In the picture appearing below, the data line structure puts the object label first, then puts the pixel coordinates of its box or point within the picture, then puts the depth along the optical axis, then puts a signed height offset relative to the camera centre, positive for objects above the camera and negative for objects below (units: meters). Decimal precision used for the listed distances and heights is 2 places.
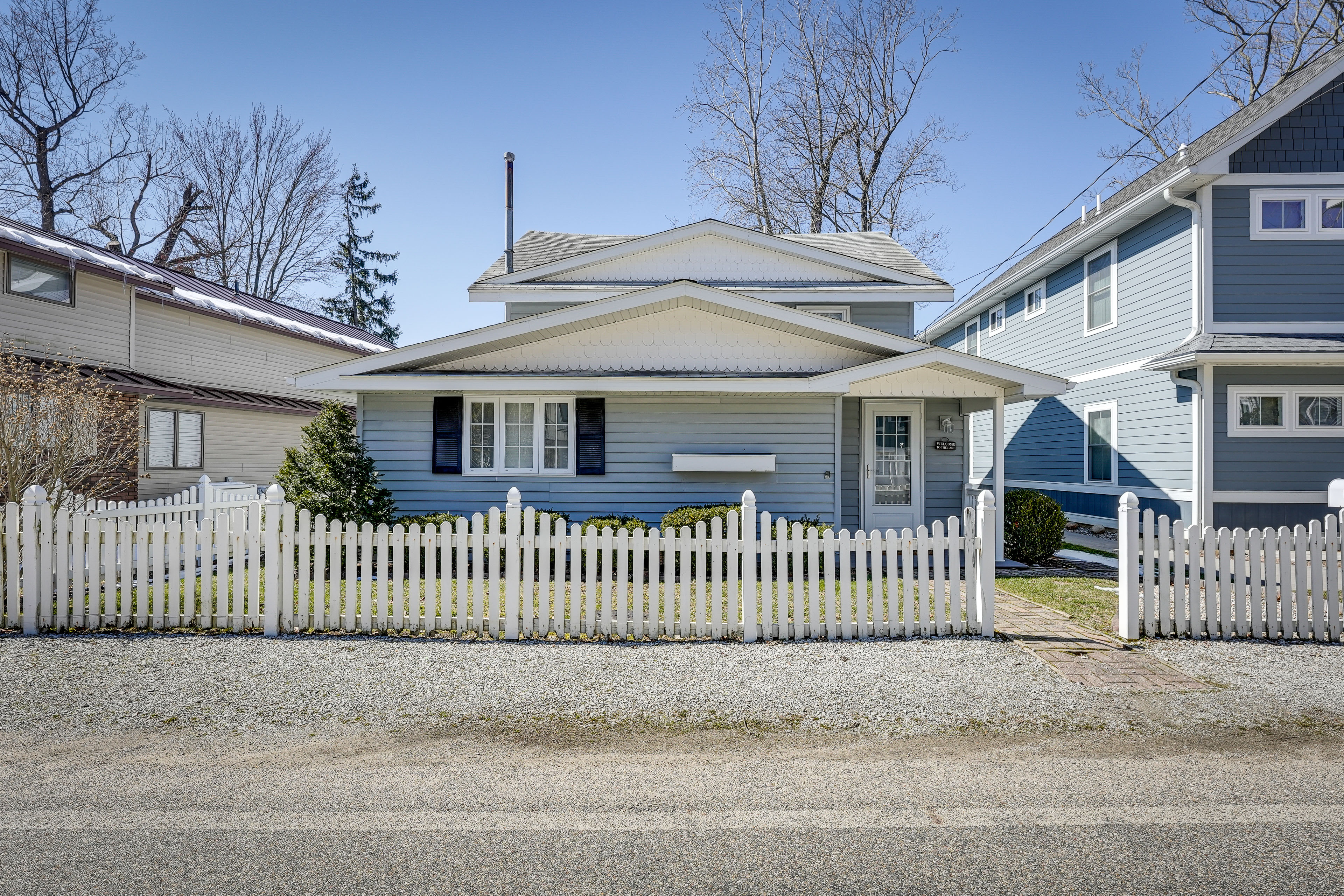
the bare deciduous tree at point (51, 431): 8.30 +0.28
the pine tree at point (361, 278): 38.41 +9.62
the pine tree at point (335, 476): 9.86 -0.31
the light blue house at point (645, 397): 10.56 +0.91
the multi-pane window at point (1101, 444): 14.27 +0.26
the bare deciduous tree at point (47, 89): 22.64 +11.90
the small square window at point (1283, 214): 11.66 +3.98
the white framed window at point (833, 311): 14.61 +2.97
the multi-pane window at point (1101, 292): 14.31 +3.41
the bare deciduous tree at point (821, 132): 26.05 +11.98
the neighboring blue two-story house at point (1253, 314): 11.34 +2.35
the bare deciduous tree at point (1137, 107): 22.23 +11.11
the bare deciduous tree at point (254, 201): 29.88 +11.15
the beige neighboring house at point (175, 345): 13.73 +2.50
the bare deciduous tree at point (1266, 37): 18.80 +11.59
